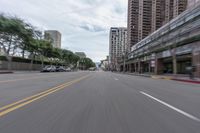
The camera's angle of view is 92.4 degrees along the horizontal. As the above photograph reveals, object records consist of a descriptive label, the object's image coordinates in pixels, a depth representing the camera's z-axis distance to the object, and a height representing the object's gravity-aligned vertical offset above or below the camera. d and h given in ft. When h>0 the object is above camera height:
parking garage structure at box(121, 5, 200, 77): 50.14 +15.02
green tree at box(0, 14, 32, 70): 57.47 +20.85
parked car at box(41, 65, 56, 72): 76.14 -1.96
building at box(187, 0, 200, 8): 71.67 +50.51
